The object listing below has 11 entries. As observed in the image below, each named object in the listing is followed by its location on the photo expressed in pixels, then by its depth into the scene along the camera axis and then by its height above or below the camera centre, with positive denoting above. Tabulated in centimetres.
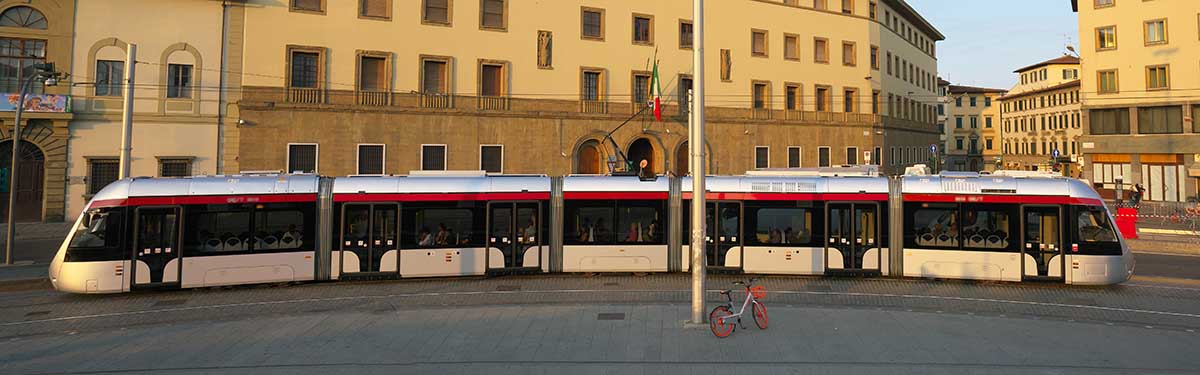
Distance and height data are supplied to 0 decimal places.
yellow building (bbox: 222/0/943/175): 3009 +699
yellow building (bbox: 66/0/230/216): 2736 +530
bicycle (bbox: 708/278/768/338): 1044 -175
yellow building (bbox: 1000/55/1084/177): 6981 +1191
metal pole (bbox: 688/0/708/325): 1102 +67
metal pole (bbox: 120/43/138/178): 1875 +243
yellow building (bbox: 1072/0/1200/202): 4038 +827
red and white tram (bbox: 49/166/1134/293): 1426 -42
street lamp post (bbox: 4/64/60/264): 1869 +169
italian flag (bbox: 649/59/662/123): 3054 +604
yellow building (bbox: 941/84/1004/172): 9088 +1275
